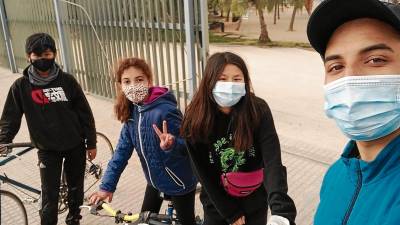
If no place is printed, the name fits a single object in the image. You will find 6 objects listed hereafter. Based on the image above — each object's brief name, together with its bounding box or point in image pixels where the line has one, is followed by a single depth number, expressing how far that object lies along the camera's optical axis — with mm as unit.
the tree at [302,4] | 22391
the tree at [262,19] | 21203
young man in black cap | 1158
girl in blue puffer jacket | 2736
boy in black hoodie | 3310
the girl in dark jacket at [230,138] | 2297
